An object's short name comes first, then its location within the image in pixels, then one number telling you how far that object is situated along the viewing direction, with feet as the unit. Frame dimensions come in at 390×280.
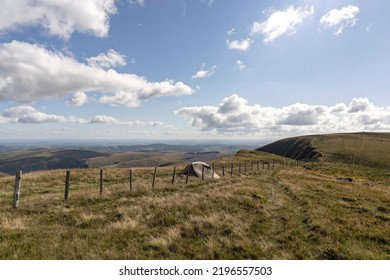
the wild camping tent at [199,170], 112.14
